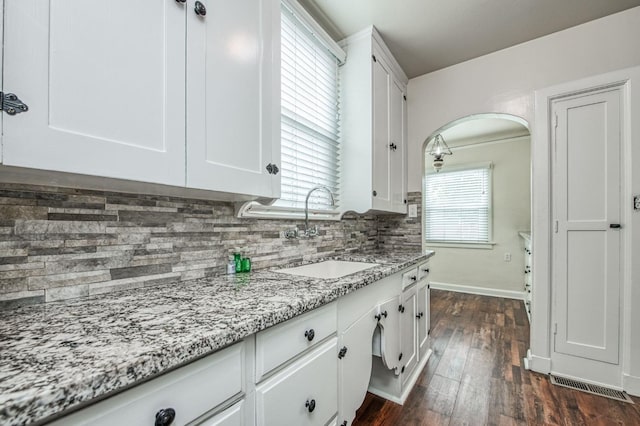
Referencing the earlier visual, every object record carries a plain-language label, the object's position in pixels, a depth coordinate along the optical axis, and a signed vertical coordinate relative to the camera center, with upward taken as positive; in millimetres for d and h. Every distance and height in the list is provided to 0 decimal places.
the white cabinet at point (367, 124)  2094 +693
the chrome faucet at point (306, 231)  1710 -106
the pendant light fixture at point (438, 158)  3332 +684
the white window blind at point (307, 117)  1736 +666
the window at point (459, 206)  4477 +156
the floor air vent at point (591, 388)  1847 -1180
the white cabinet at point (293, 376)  554 -469
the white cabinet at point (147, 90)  617 +346
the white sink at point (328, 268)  1607 -336
